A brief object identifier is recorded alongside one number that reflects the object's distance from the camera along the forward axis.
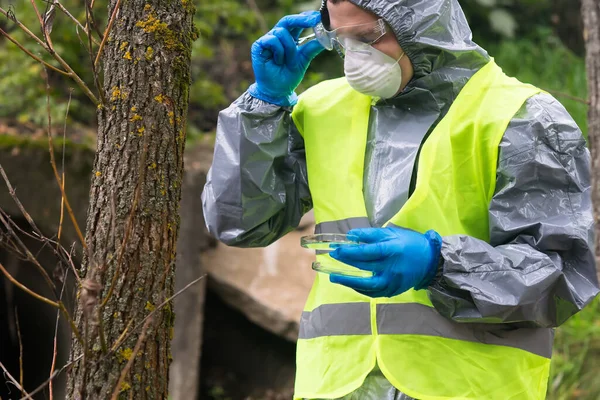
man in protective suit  3.20
